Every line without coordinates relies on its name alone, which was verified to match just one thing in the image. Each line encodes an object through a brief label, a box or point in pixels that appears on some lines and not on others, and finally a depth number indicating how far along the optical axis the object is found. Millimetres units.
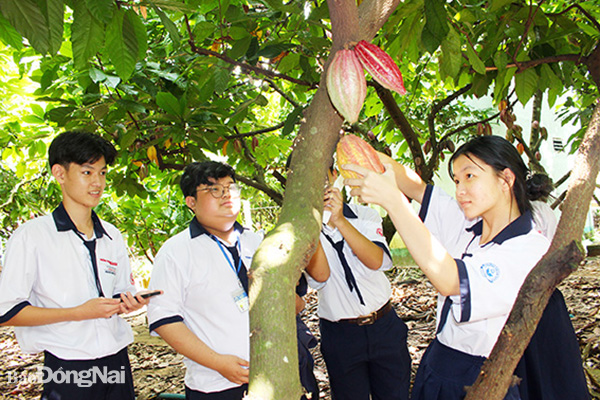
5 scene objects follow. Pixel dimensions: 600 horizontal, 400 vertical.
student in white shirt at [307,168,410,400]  2074
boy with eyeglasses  1682
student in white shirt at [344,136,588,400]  1075
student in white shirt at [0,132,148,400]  1622
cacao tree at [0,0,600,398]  585
